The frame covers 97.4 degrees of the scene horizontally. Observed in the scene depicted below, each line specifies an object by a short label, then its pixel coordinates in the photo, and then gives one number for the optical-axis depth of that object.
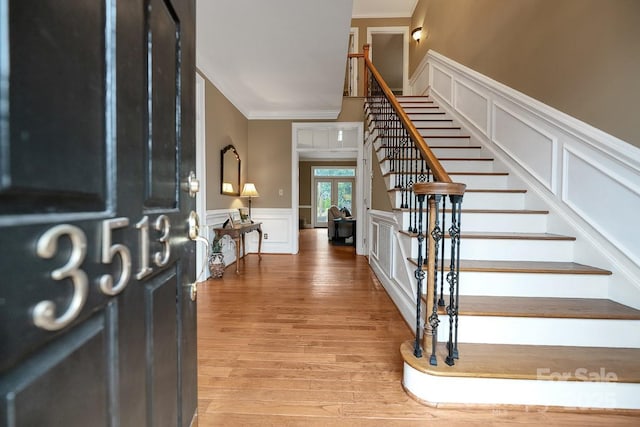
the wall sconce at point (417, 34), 5.71
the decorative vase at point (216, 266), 3.57
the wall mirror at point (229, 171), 4.02
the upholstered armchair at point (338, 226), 6.97
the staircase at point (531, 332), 1.35
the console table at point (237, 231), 3.71
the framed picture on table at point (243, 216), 4.48
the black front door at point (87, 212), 0.33
